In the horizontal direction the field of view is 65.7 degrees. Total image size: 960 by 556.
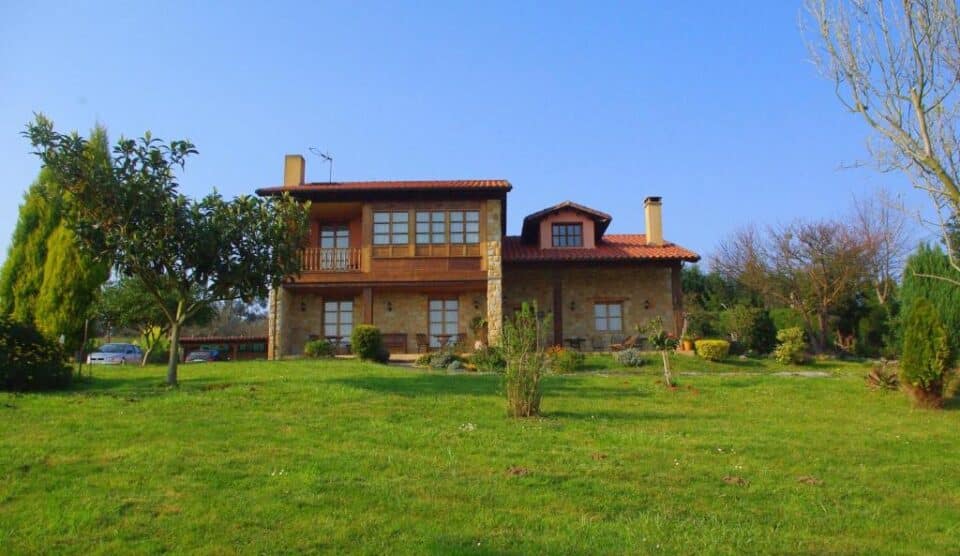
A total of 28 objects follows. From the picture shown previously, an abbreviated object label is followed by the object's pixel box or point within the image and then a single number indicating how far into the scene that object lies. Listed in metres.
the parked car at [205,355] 28.94
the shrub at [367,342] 20.42
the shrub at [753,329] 22.30
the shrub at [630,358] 19.39
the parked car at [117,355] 27.00
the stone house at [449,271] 23.61
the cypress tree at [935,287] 21.67
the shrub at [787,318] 26.70
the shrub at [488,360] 18.72
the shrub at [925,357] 12.68
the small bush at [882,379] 14.46
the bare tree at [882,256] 30.21
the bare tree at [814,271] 26.41
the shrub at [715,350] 20.86
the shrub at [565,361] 18.59
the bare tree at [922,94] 8.66
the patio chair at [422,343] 23.81
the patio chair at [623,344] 23.36
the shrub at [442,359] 19.69
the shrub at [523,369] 10.78
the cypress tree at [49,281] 22.34
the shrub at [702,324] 23.62
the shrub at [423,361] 20.39
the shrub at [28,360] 13.22
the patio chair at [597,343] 24.90
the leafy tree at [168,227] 13.84
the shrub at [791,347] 20.92
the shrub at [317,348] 21.95
